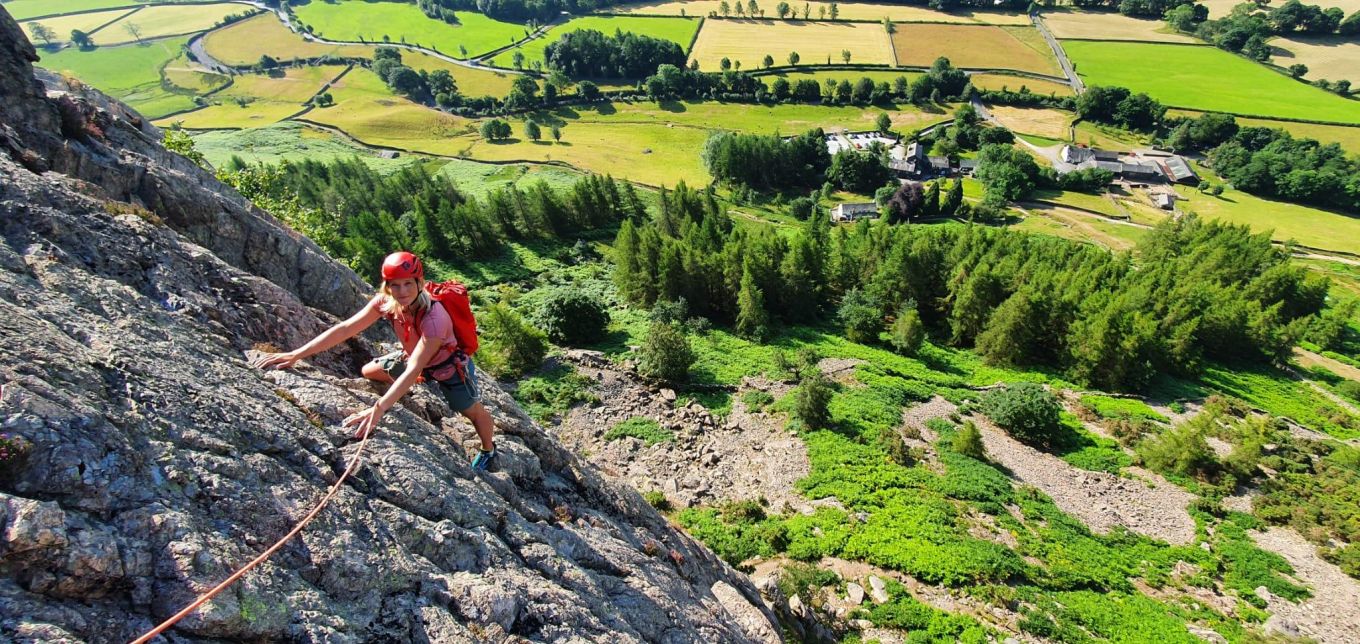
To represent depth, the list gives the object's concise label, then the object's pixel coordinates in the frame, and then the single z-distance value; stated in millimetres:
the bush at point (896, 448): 32781
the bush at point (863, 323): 51625
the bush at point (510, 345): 40844
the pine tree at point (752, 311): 50531
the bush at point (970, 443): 34062
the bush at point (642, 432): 35406
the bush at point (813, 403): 34719
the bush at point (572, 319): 47250
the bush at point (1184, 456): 34094
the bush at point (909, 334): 49312
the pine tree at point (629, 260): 57284
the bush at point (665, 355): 40031
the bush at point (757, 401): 38688
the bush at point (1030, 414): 36812
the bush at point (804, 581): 21250
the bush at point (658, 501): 28875
